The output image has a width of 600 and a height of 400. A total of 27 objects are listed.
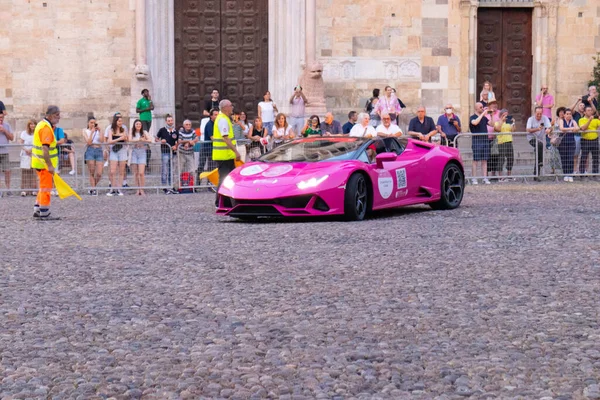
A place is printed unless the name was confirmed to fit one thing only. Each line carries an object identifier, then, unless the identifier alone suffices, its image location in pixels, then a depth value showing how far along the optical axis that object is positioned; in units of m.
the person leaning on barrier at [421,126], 24.20
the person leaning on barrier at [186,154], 22.98
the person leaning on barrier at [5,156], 22.31
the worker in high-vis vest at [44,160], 17.00
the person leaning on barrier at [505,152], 24.17
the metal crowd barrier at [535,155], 24.23
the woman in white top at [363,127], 23.66
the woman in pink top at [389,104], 26.66
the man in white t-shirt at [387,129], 22.98
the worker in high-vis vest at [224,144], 19.08
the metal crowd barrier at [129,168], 22.52
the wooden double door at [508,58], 30.58
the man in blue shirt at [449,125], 24.66
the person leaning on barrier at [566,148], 24.50
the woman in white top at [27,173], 22.28
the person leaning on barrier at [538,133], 24.48
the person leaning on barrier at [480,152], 24.17
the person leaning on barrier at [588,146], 24.55
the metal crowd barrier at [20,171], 22.30
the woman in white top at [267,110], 26.92
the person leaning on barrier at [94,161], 22.50
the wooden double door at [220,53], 29.77
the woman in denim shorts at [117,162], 22.52
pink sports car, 15.83
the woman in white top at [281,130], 24.44
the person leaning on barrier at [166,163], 22.66
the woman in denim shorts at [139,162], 22.64
